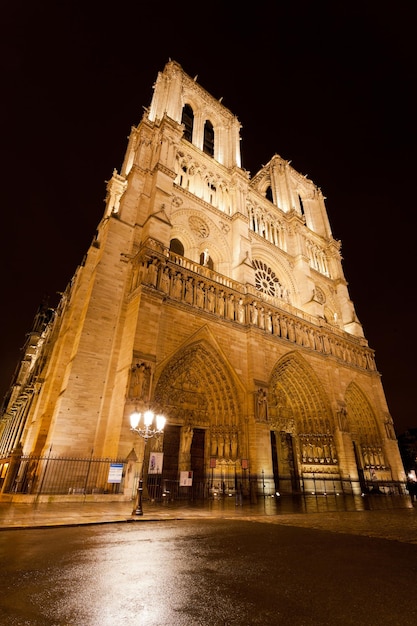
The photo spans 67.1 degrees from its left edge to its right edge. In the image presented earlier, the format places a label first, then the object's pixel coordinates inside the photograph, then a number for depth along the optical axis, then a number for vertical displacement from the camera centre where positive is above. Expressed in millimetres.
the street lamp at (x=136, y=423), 6965 +1426
